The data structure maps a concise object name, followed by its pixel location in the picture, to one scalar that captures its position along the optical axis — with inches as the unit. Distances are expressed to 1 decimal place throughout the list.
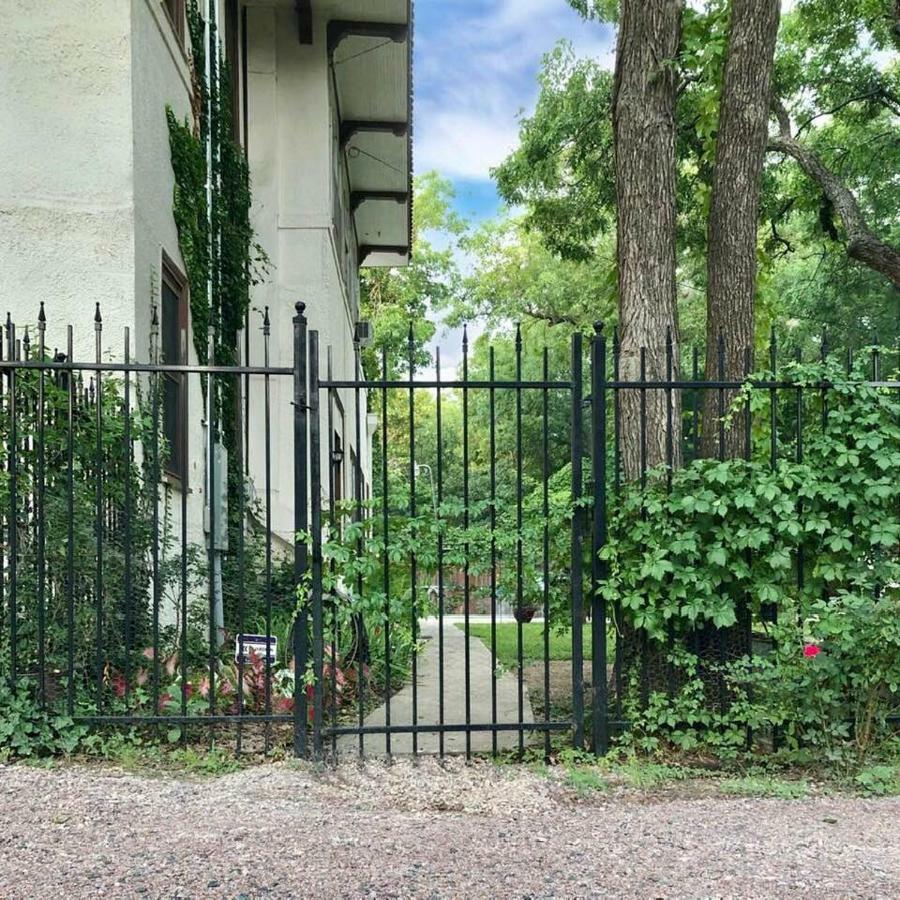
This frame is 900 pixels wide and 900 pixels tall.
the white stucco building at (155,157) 260.7
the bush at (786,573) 213.6
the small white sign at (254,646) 219.0
